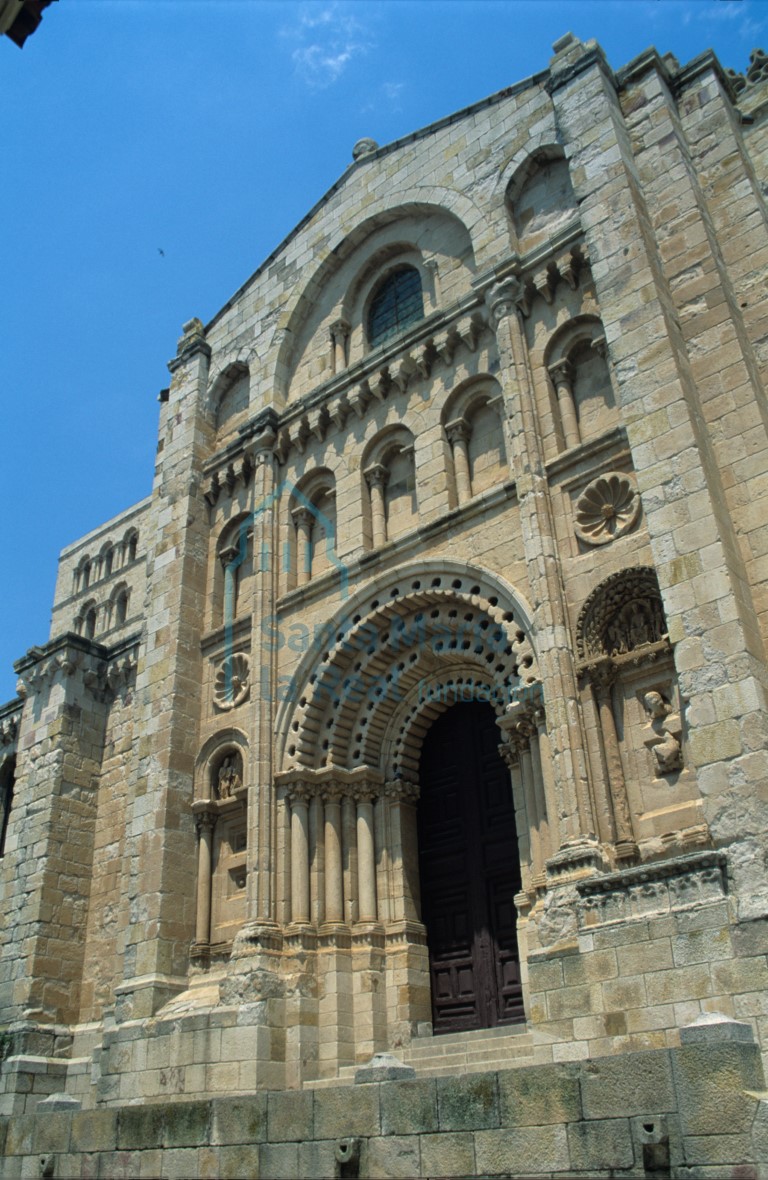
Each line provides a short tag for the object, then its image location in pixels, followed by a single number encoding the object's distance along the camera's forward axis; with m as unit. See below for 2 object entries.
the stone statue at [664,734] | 11.15
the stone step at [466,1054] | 11.38
